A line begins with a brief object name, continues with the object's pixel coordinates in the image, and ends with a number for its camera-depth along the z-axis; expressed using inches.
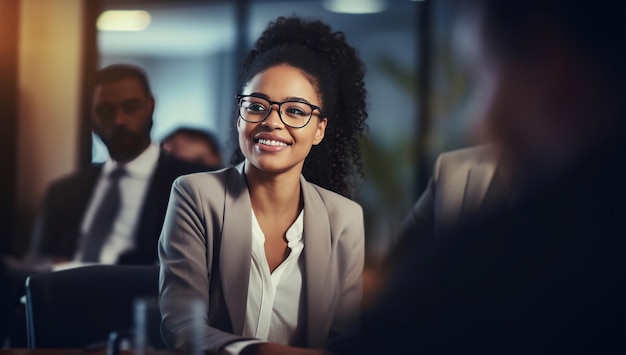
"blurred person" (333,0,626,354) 39.5
